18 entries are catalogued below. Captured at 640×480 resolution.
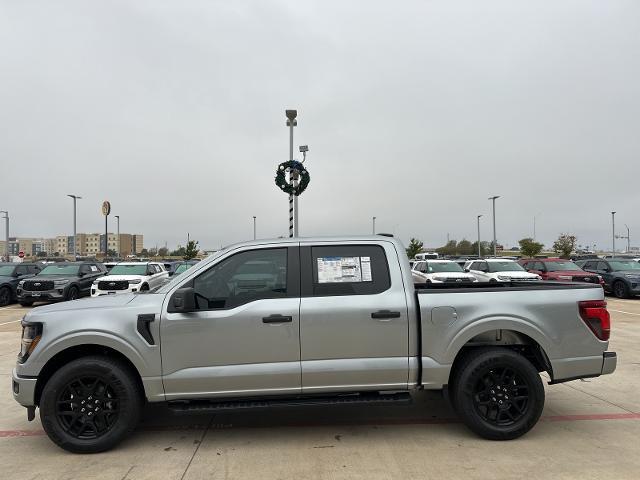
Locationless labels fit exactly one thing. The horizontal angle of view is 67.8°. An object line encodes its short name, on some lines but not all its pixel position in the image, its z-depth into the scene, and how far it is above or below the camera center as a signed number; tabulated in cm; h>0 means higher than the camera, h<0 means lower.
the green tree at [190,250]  6052 +45
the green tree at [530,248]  6272 +26
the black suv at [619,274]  1789 -98
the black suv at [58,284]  1594 -100
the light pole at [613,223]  5693 +307
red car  1788 -83
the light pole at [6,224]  4813 +324
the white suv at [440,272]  1644 -77
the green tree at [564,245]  6225 +63
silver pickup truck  418 -82
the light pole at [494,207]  4706 +428
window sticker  443 -16
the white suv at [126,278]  1516 -77
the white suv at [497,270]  1642 -74
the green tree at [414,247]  6444 +56
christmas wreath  1591 +244
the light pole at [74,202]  4082 +450
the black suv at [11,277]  1744 -83
